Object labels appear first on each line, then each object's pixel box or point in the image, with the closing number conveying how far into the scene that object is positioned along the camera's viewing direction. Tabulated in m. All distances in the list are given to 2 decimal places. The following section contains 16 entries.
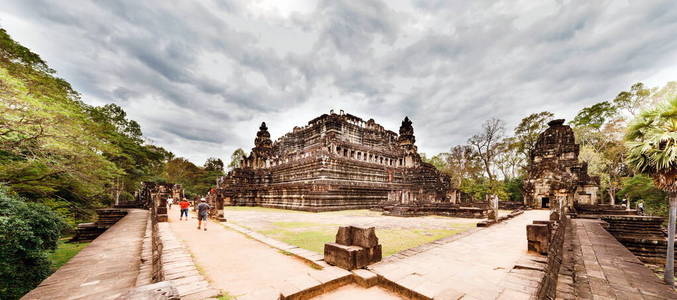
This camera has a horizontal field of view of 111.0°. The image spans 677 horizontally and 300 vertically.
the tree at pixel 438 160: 50.49
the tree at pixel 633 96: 24.30
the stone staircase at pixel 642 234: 10.00
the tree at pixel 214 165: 52.62
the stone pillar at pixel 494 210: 12.17
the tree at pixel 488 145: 33.16
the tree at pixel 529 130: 30.86
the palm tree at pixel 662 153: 6.07
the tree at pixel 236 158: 57.48
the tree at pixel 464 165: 35.81
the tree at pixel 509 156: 33.84
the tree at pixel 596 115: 27.47
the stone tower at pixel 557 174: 20.44
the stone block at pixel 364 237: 4.72
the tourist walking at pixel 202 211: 9.41
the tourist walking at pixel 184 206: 12.99
